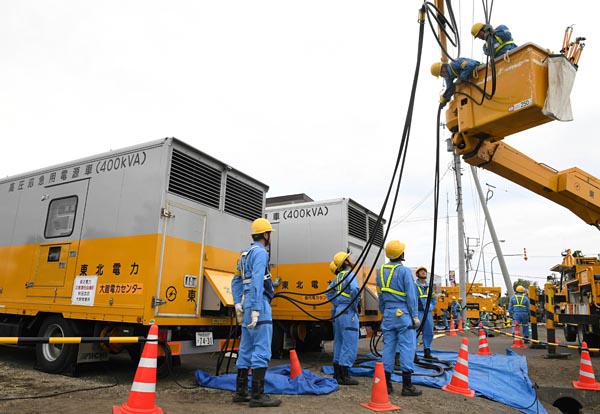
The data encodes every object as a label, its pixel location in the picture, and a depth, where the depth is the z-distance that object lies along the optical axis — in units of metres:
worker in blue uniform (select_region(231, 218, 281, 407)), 4.72
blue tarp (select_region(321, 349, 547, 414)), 5.62
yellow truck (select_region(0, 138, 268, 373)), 5.82
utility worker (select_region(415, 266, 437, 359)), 8.42
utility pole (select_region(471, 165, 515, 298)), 18.75
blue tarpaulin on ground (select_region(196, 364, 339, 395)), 5.33
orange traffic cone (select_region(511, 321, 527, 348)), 12.67
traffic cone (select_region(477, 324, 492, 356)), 8.88
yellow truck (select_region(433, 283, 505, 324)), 21.95
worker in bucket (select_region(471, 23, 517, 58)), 4.66
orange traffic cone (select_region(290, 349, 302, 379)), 5.74
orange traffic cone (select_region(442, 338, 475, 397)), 5.77
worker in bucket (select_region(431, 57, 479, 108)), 4.82
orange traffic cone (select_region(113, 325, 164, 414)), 3.91
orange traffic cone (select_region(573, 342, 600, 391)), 6.71
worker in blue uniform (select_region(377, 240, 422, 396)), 5.54
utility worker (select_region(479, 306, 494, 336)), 23.80
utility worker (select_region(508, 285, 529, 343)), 12.98
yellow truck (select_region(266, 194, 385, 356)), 8.95
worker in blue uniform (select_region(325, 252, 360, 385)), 6.25
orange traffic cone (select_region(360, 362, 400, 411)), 4.77
